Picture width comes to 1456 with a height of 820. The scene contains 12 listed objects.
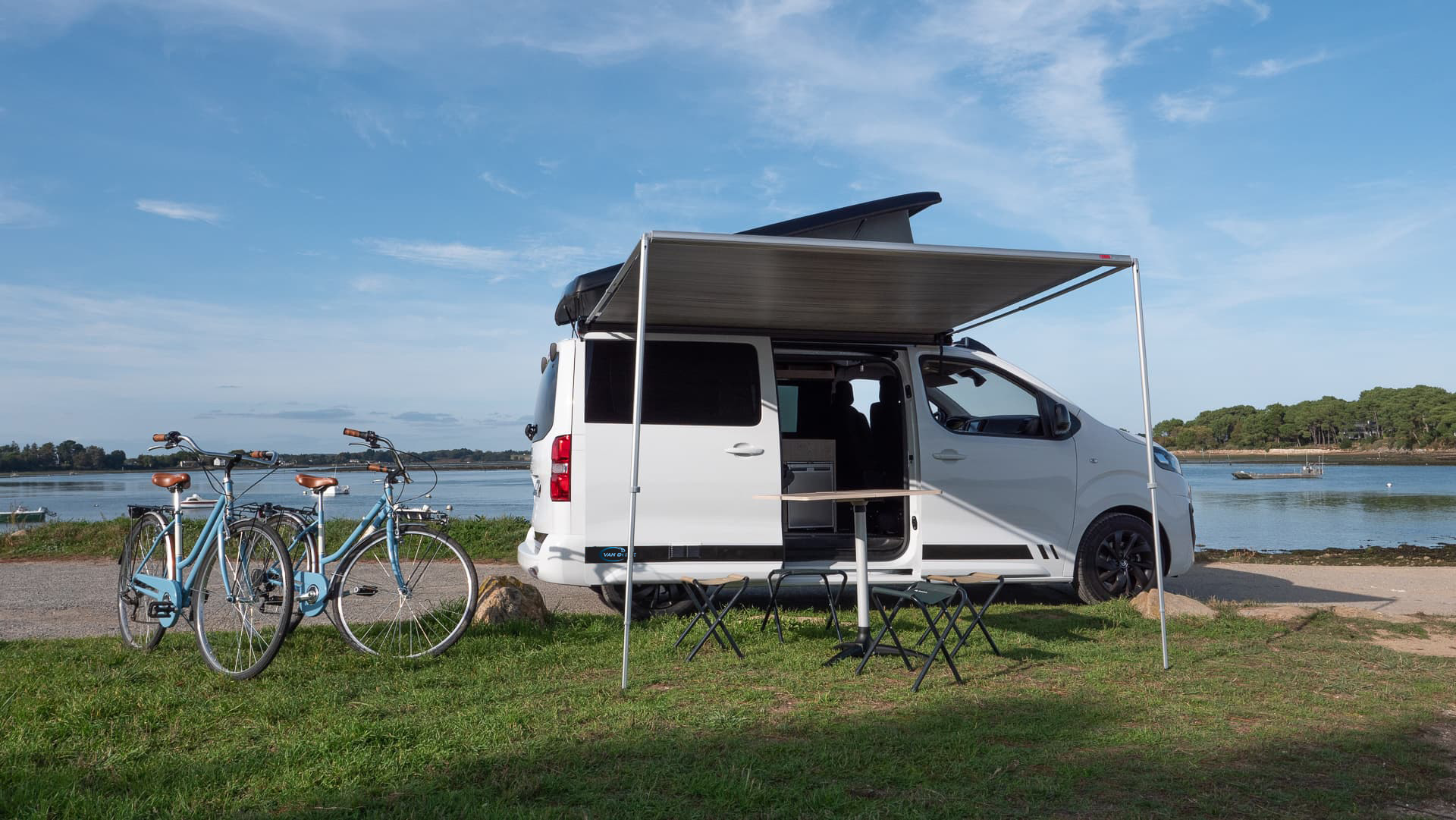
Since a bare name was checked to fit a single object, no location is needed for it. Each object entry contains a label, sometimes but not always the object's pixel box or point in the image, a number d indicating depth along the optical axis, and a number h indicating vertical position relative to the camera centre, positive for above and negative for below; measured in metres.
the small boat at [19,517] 14.35 -0.50
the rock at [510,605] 6.14 -0.76
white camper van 6.01 +0.25
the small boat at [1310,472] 67.86 -0.46
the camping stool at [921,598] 5.07 -0.65
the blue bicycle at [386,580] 5.22 -0.50
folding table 5.19 -0.49
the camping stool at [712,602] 5.48 -0.69
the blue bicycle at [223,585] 4.93 -0.51
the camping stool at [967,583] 5.12 -0.60
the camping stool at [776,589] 5.63 -0.66
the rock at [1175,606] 6.69 -0.92
